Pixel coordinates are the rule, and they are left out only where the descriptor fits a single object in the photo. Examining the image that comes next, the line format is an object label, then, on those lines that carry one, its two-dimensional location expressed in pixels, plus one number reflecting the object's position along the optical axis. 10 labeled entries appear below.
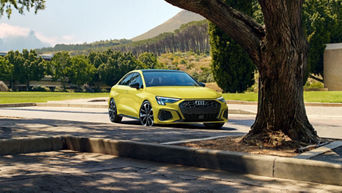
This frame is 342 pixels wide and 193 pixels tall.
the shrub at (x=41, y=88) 74.19
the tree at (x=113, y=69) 78.88
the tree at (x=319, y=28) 37.97
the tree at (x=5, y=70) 73.62
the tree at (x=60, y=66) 76.94
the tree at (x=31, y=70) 75.82
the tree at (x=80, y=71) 75.50
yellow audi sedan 10.64
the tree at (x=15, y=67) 75.58
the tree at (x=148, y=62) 83.82
